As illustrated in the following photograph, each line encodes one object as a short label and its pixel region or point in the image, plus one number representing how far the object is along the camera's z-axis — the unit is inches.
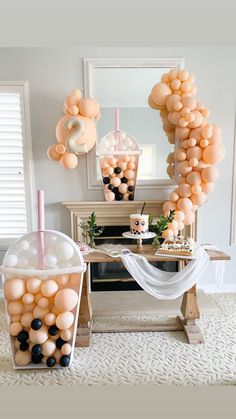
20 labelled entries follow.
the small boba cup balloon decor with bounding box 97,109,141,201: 114.7
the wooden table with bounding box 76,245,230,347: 92.8
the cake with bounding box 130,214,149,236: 99.0
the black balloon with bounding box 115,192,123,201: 117.2
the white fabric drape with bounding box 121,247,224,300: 91.0
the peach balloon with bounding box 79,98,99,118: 103.3
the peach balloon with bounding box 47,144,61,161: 107.6
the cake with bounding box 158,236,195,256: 94.0
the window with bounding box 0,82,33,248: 114.0
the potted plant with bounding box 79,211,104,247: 104.1
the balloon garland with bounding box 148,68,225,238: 100.1
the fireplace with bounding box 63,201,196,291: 118.3
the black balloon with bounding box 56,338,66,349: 78.8
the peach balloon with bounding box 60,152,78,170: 106.6
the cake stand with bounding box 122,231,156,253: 98.2
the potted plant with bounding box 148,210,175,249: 100.1
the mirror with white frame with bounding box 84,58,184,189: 111.8
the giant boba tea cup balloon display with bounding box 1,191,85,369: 74.3
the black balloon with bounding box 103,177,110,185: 114.7
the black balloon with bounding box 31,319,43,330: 75.2
